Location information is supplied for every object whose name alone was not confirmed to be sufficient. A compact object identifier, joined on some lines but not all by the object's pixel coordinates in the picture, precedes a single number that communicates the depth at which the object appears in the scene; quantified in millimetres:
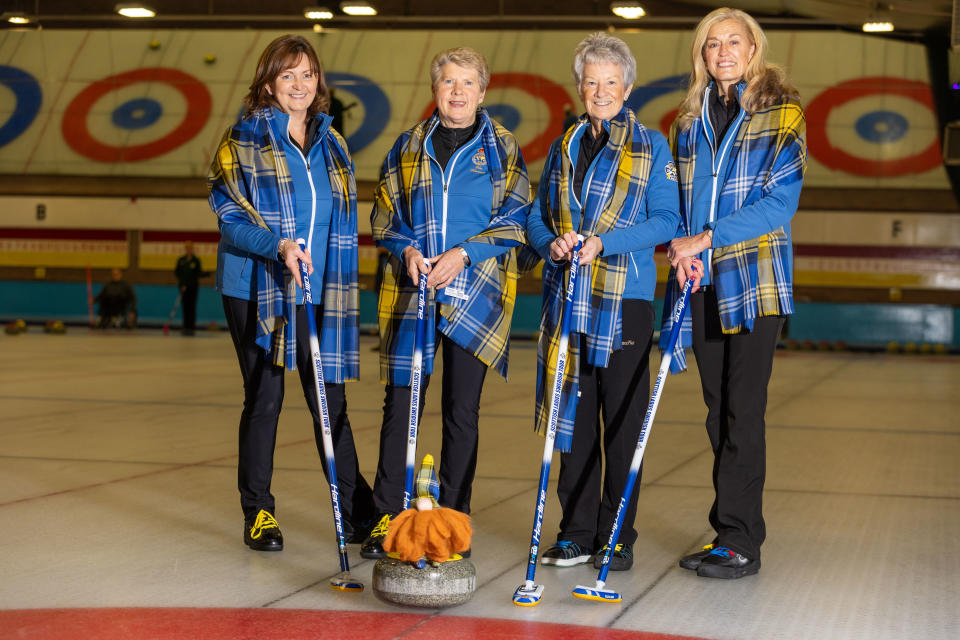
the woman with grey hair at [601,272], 3537
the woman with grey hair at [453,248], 3656
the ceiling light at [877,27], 18344
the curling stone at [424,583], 3076
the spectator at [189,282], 19766
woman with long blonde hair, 3512
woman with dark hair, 3791
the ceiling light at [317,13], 19953
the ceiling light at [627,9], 18125
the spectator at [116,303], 20406
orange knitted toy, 3049
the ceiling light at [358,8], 18312
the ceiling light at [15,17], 20422
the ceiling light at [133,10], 18547
